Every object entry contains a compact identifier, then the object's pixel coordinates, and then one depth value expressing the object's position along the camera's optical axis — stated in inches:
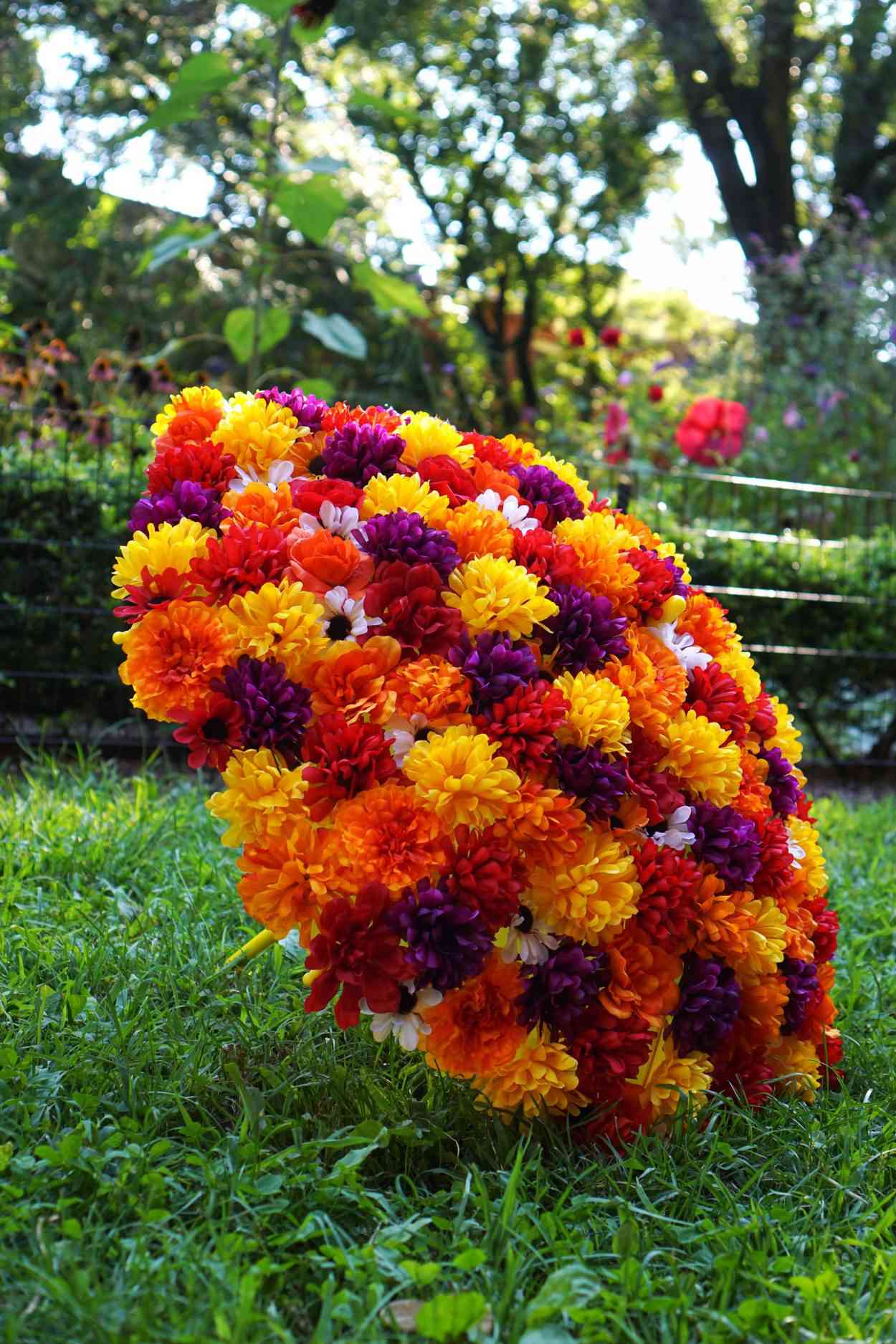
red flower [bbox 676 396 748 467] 268.1
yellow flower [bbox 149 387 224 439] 84.2
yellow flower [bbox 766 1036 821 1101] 80.0
